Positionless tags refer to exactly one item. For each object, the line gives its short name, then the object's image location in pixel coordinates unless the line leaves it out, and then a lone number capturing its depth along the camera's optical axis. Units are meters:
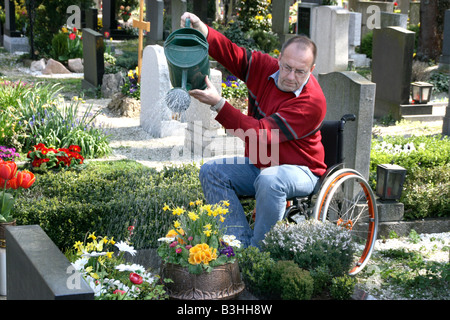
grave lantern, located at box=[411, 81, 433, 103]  19.29
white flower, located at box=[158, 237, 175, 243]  6.43
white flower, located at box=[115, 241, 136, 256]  6.05
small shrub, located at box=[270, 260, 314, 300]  6.12
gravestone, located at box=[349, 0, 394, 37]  30.70
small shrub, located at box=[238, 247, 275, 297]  6.36
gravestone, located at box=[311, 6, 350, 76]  15.23
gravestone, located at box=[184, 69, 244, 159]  13.98
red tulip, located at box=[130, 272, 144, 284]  5.65
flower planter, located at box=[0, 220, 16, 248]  6.95
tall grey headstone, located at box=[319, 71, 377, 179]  9.57
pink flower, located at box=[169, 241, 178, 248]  6.26
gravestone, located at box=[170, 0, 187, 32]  25.98
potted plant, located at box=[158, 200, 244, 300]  6.06
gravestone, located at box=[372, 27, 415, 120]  18.58
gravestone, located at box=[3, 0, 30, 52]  29.37
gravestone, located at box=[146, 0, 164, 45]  24.95
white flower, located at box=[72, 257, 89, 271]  5.75
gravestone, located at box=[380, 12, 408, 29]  28.51
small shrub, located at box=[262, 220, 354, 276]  6.68
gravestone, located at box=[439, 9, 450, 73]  21.00
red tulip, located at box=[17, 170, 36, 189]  7.21
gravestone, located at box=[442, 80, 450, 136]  16.39
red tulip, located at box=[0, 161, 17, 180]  7.01
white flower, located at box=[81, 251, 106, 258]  5.85
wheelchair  7.24
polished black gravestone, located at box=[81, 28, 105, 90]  20.36
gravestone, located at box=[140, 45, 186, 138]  14.96
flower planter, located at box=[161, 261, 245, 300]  6.08
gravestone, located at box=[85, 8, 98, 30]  31.55
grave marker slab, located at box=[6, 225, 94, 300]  4.60
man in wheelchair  7.04
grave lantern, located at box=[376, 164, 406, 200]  9.90
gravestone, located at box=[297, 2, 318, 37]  28.47
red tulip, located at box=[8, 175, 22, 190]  7.19
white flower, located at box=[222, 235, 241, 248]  6.53
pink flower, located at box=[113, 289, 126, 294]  5.62
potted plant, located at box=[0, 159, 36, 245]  7.08
